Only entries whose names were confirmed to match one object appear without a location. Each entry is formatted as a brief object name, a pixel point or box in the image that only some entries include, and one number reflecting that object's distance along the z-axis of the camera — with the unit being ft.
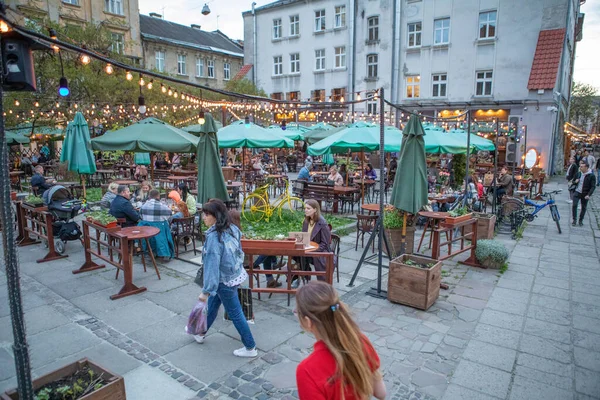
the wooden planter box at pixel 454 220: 23.50
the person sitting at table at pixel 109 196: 29.47
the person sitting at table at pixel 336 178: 43.73
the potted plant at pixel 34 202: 27.98
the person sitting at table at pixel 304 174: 43.86
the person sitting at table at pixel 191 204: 28.08
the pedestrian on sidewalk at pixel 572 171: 48.71
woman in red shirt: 6.22
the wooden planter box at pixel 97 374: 8.83
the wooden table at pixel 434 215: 25.90
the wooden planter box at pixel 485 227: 29.35
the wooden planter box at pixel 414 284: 18.31
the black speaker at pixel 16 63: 8.38
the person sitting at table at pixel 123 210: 24.11
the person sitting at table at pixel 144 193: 32.42
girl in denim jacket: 13.52
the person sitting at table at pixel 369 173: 48.81
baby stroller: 26.37
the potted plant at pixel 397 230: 26.48
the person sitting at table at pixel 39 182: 38.52
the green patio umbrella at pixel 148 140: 32.37
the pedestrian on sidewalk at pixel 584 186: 35.53
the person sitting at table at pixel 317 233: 19.31
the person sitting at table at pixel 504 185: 40.42
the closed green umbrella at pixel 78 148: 38.27
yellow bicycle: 35.35
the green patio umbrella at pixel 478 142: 45.78
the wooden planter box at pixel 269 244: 17.62
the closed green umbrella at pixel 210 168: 24.44
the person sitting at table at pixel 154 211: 23.94
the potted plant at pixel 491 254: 24.06
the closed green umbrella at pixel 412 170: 23.04
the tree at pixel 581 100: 146.93
